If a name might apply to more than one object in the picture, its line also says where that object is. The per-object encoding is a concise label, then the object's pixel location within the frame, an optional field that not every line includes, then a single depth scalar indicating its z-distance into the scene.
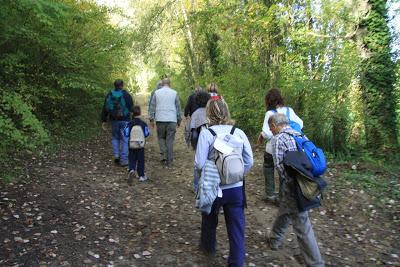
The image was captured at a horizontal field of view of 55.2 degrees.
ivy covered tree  9.21
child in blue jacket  8.06
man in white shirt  8.94
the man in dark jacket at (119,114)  8.85
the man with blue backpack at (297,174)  4.31
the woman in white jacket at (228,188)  4.18
